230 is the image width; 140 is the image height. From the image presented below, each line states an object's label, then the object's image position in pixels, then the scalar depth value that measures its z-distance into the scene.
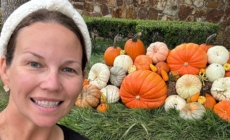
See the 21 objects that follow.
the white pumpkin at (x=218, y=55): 2.44
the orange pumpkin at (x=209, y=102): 2.30
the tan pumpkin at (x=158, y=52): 2.55
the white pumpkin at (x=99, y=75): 2.61
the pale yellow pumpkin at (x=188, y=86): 2.34
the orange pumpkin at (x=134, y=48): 2.81
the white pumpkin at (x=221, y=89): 2.31
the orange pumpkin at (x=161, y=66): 2.48
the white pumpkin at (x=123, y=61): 2.63
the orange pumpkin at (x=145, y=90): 2.36
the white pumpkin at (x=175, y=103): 2.33
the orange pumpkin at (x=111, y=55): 2.83
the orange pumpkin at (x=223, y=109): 2.15
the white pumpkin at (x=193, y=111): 2.17
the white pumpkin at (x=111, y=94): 2.51
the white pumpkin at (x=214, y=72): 2.38
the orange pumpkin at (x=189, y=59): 2.42
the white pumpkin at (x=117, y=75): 2.58
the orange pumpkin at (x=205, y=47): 2.61
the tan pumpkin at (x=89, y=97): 2.40
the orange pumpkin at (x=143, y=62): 2.52
